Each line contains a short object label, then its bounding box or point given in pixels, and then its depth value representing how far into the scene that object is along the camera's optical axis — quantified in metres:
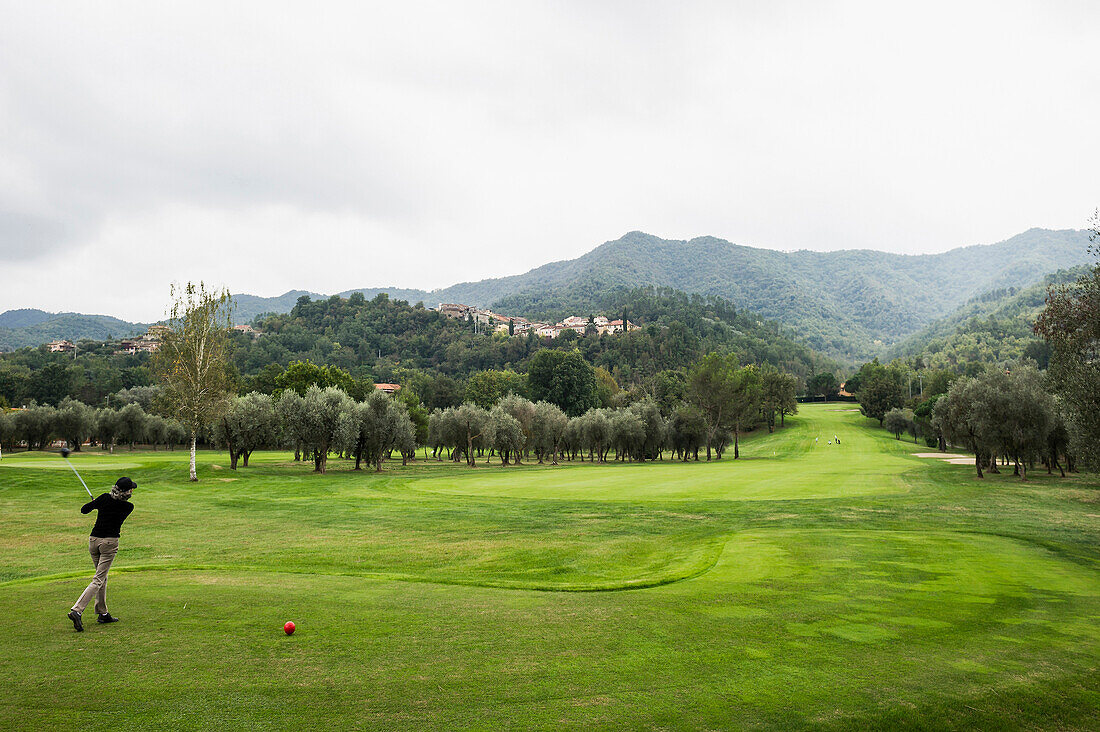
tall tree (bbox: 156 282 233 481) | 46.09
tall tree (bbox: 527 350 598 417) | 108.81
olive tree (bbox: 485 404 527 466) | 67.06
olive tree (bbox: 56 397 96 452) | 81.94
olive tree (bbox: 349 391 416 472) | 57.50
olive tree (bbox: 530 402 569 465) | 75.00
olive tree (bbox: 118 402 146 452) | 85.50
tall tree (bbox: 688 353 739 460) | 80.38
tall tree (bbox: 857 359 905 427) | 117.44
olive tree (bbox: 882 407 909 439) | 101.12
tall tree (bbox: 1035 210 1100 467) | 21.02
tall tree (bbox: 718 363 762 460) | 82.44
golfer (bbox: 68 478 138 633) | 9.70
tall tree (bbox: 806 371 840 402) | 169.43
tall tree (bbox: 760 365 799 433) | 115.06
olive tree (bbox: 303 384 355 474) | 54.25
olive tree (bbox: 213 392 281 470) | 54.25
